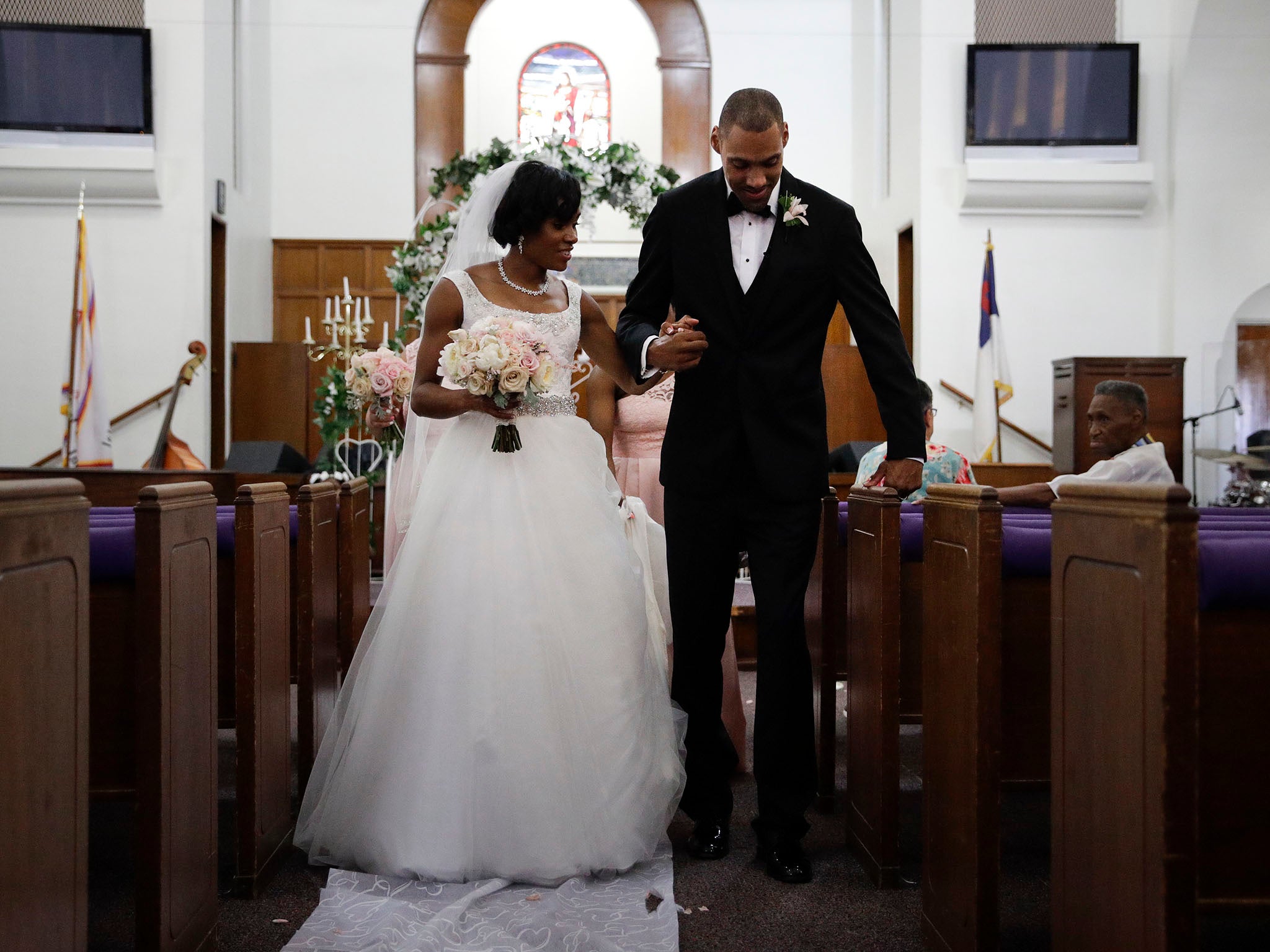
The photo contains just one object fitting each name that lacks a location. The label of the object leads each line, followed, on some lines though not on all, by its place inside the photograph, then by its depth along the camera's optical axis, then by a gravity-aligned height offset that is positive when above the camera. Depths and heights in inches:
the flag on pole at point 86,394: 327.0 +12.7
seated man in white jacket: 142.1 +0.2
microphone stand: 341.4 +5.9
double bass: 313.7 -2.9
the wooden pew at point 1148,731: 55.1 -17.0
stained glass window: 546.6 +173.0
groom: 108.8 +2.7
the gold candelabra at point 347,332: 198.4 +19.4
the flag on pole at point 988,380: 354.6 +19.0
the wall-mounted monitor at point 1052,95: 360.5 +113.2
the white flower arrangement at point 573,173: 249.1 +58.8
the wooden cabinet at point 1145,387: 337.4 +14.1
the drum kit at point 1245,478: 326.6 -11.8
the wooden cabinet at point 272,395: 407.8 +15.7
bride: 102.5 -22.0
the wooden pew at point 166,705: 76.7 -20.9
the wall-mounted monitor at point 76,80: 350.0 +114.1
